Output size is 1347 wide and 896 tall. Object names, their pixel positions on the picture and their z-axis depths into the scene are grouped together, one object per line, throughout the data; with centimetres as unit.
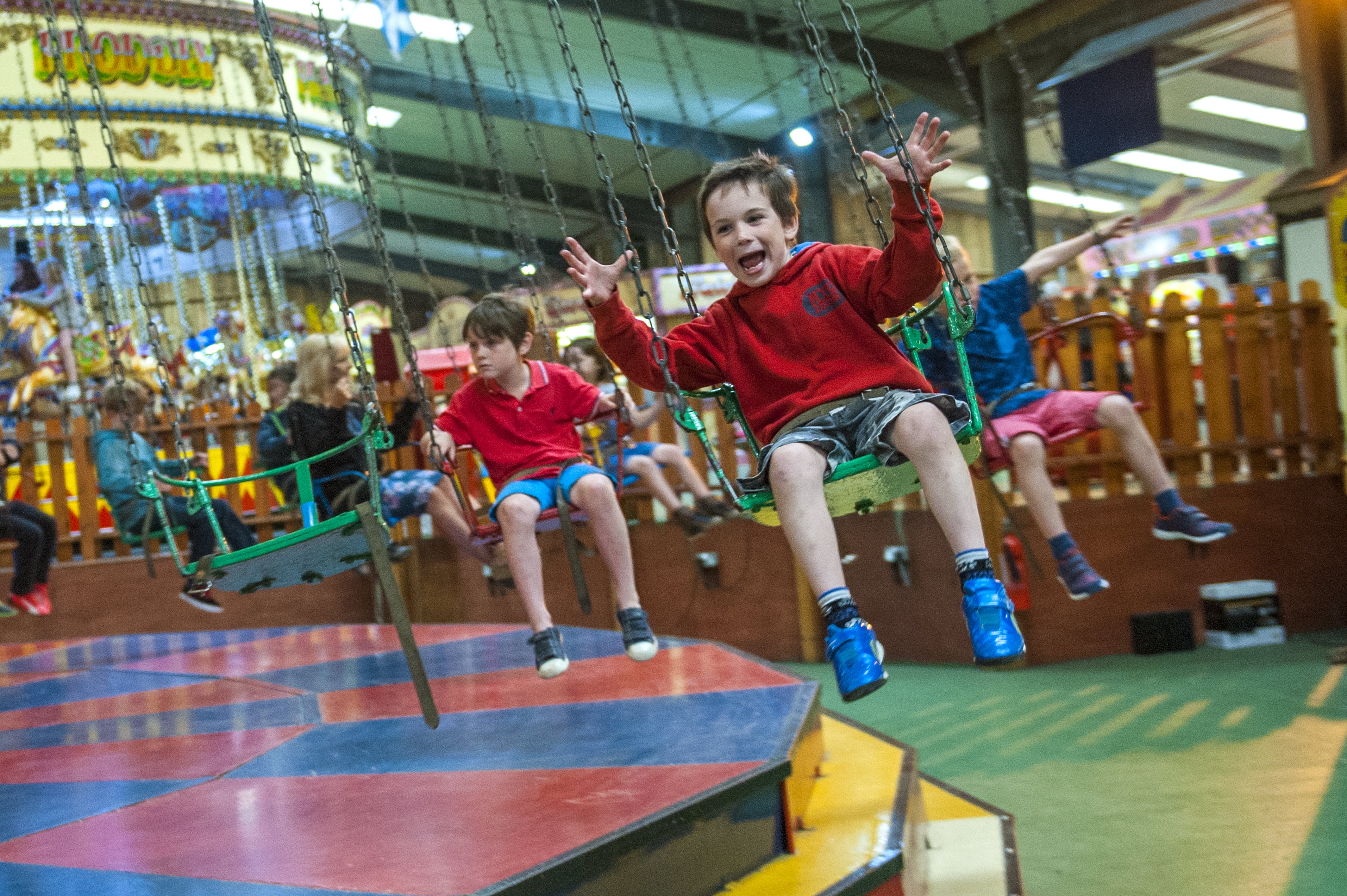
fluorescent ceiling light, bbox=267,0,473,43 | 1264
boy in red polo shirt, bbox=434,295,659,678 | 331
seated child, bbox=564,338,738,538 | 491
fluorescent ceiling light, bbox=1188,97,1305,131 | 1336
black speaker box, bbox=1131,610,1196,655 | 502
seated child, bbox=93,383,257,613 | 543
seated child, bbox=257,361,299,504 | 483
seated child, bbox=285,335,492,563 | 421
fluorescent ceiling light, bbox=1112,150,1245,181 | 1466
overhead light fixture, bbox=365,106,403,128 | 1678
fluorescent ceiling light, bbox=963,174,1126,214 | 1700
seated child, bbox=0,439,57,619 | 572
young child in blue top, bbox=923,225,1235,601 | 350
